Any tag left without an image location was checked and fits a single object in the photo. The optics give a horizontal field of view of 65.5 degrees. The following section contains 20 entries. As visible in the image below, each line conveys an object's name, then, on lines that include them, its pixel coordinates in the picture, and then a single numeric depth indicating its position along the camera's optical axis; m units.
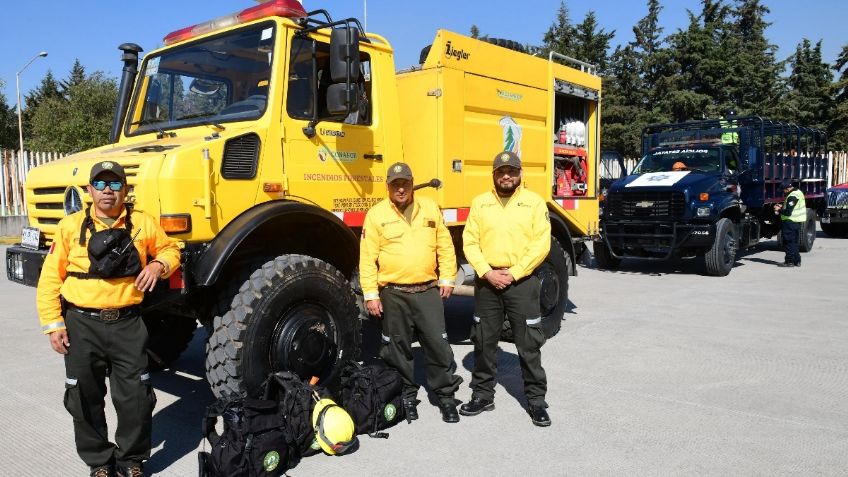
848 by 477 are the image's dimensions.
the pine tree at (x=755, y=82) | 39.91
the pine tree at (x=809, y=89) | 39.75
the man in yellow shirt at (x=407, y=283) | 4.35
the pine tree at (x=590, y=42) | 43.31
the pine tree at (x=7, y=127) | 44.22
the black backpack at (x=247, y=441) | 3.41
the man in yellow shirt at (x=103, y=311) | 3.36
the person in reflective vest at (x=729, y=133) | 12.45
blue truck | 10.73
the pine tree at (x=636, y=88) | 39.66
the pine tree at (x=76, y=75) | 67.66
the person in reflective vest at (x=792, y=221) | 11.79
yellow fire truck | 4.01
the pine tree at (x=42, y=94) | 56.60
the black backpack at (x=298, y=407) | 3.81
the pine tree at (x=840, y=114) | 38.53
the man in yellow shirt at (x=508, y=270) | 4.35
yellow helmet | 3.84
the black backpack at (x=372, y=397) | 4.16
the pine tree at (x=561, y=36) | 43.75
